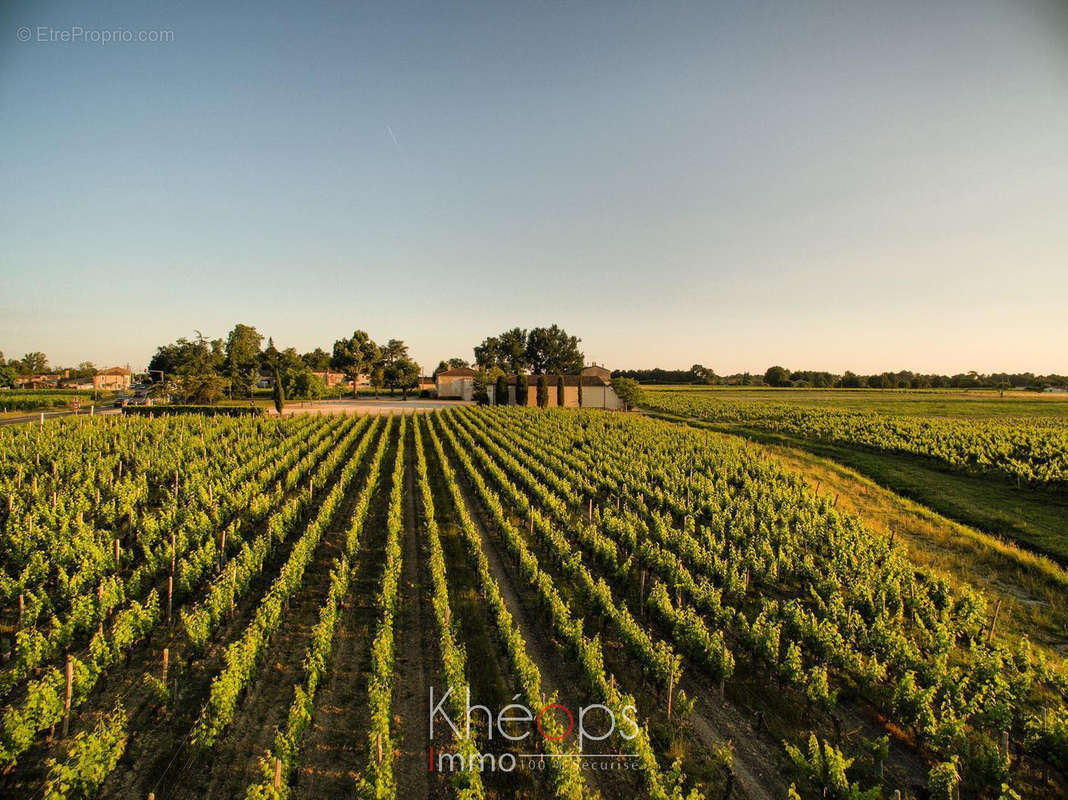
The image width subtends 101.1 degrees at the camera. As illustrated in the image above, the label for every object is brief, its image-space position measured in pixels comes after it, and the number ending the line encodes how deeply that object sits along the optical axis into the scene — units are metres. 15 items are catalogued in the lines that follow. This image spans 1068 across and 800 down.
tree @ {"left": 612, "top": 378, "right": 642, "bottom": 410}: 62.44
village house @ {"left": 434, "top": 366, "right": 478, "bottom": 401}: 86.44
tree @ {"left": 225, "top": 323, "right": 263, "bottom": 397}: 67.50
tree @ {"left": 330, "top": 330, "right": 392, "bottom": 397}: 80.88
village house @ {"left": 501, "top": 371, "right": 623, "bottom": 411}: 67.25
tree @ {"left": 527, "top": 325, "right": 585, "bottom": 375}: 112.25
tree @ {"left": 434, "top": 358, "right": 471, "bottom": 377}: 153.09
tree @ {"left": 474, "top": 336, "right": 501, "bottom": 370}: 104.12
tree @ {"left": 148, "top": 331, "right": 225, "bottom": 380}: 55.38
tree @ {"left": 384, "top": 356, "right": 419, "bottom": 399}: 81.12
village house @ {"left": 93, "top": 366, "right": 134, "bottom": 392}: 97.36
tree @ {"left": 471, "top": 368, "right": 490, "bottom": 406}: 69.06
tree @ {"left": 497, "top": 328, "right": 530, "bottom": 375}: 107.79
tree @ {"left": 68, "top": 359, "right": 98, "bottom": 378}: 127.69
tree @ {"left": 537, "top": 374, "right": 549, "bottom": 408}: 63.53
